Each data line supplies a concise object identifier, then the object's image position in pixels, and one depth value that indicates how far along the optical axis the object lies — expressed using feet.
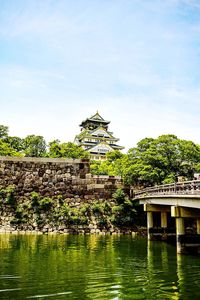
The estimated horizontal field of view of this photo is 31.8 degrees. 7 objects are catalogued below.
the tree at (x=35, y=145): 206.59
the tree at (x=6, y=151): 166.40
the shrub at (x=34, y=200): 124.98
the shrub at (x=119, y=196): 128.16
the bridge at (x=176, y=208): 66.44
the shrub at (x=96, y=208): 125.29
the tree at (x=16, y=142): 208.17
